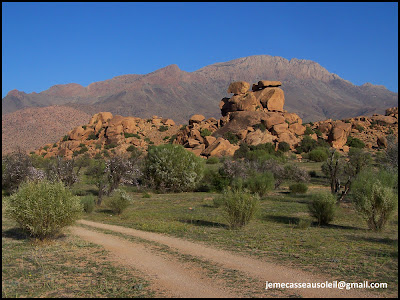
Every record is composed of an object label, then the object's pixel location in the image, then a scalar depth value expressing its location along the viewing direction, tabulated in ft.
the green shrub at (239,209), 50.60
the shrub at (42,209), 38.50
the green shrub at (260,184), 89.10
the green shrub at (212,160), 145.59
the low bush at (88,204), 67.48
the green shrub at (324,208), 56.44
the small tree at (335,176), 78.28
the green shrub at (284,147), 169.31
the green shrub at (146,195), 95.33
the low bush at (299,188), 94.40
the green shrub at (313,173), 126.39
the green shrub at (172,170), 105.81
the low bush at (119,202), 67.23
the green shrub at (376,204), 48.37
